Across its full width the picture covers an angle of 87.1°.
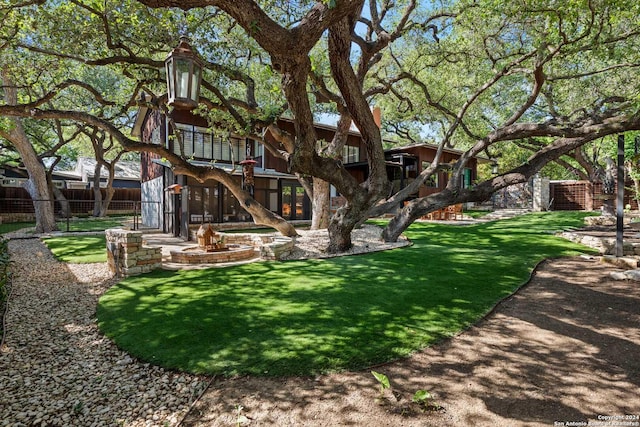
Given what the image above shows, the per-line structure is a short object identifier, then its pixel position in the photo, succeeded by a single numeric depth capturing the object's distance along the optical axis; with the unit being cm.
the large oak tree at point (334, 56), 530
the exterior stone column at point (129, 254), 735
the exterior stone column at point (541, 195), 2197
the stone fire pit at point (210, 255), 871
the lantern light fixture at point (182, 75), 428
